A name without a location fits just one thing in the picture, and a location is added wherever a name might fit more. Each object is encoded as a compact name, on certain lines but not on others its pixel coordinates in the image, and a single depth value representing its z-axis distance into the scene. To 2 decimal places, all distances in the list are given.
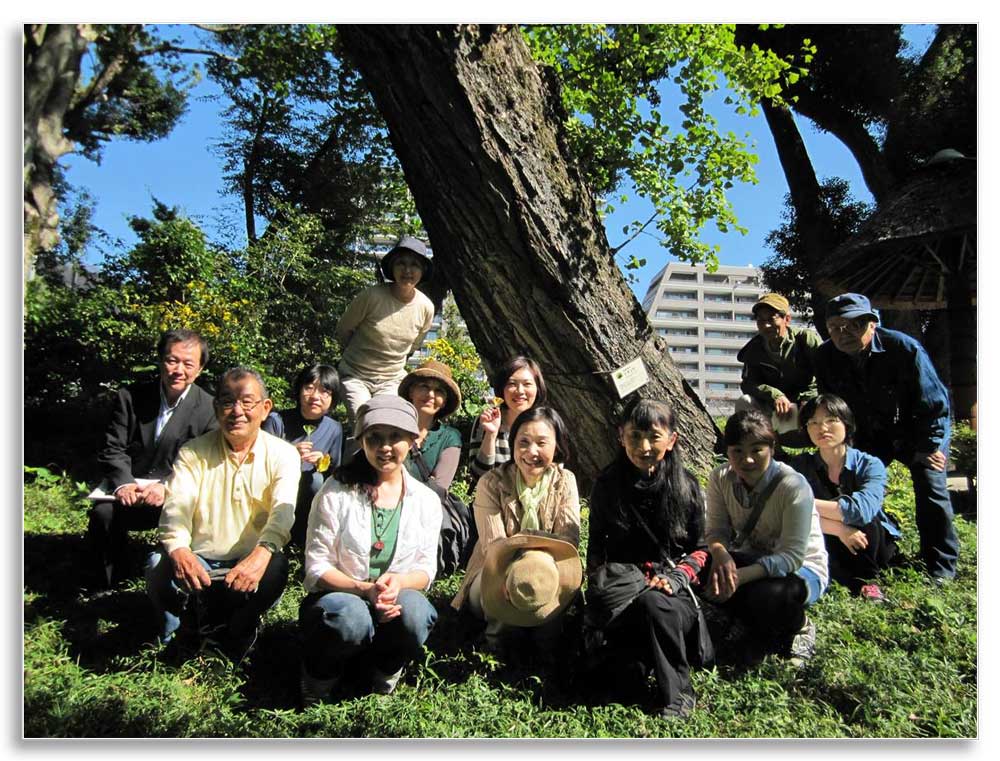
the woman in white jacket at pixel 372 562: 2.36
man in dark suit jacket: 3.17
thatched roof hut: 4.61
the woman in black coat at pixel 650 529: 2.46
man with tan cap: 3.83
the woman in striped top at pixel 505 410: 3.31
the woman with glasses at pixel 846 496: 3.07
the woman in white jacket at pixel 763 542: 2.61
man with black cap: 3.35
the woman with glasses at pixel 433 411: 3.39
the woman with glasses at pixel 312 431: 3.38
